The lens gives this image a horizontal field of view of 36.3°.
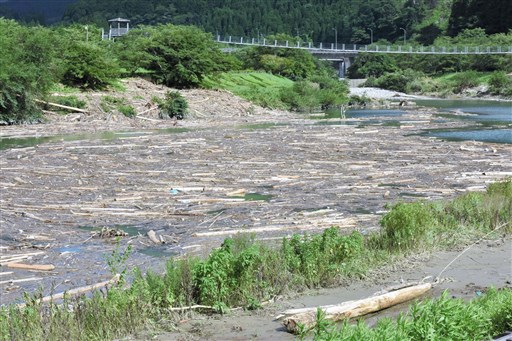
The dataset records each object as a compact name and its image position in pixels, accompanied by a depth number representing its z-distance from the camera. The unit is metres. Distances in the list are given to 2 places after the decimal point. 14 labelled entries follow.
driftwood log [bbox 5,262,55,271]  13.35
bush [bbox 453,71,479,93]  109.56
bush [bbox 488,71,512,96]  98.81
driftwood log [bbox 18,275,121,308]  11.45
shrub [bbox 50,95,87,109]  49.34
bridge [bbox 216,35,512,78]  110.81
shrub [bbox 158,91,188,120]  52.91
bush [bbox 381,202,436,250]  14.38
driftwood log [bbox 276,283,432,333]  10.24
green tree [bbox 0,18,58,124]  43.69
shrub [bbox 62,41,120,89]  53.69
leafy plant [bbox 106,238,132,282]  12.63
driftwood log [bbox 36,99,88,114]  48.50
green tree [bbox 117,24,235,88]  61.97
